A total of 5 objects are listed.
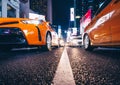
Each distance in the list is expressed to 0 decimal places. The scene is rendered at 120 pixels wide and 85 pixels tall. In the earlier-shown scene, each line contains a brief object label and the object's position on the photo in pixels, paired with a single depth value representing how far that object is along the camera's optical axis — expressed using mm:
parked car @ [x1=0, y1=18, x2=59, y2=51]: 2716
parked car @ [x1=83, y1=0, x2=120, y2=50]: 2173
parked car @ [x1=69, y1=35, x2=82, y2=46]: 8111
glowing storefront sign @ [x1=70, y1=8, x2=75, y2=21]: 49589
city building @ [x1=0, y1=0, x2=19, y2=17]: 8274
